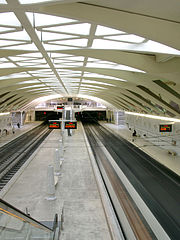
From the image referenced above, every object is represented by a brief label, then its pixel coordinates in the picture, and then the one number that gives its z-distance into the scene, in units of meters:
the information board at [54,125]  16.44
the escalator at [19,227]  3.53
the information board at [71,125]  17.19
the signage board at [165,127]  16.67
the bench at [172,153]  18.86
